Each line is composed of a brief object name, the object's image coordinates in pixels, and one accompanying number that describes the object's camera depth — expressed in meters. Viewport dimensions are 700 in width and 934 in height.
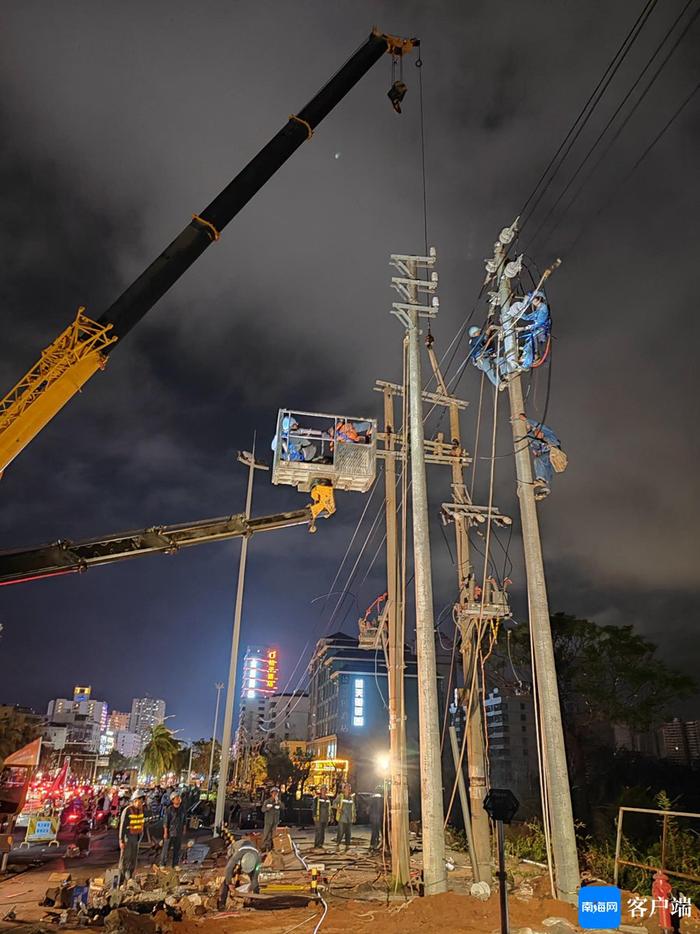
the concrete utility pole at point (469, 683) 14.34
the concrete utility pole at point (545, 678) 9.27
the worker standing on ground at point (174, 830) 17.89
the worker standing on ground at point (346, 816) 21.81
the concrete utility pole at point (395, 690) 13.57
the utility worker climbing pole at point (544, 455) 11.52
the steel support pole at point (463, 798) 14.24
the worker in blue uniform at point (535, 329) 11.90
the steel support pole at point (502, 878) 7.26
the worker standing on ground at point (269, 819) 20.56
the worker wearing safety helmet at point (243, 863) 11.84
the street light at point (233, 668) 19.72
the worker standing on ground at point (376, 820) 21.27
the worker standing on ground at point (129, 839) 14.72
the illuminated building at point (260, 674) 50.94
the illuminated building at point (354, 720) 53.88
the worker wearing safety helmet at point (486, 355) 12.56
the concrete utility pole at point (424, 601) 10.36
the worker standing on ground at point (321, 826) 22.35
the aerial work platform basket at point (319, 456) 15.27
